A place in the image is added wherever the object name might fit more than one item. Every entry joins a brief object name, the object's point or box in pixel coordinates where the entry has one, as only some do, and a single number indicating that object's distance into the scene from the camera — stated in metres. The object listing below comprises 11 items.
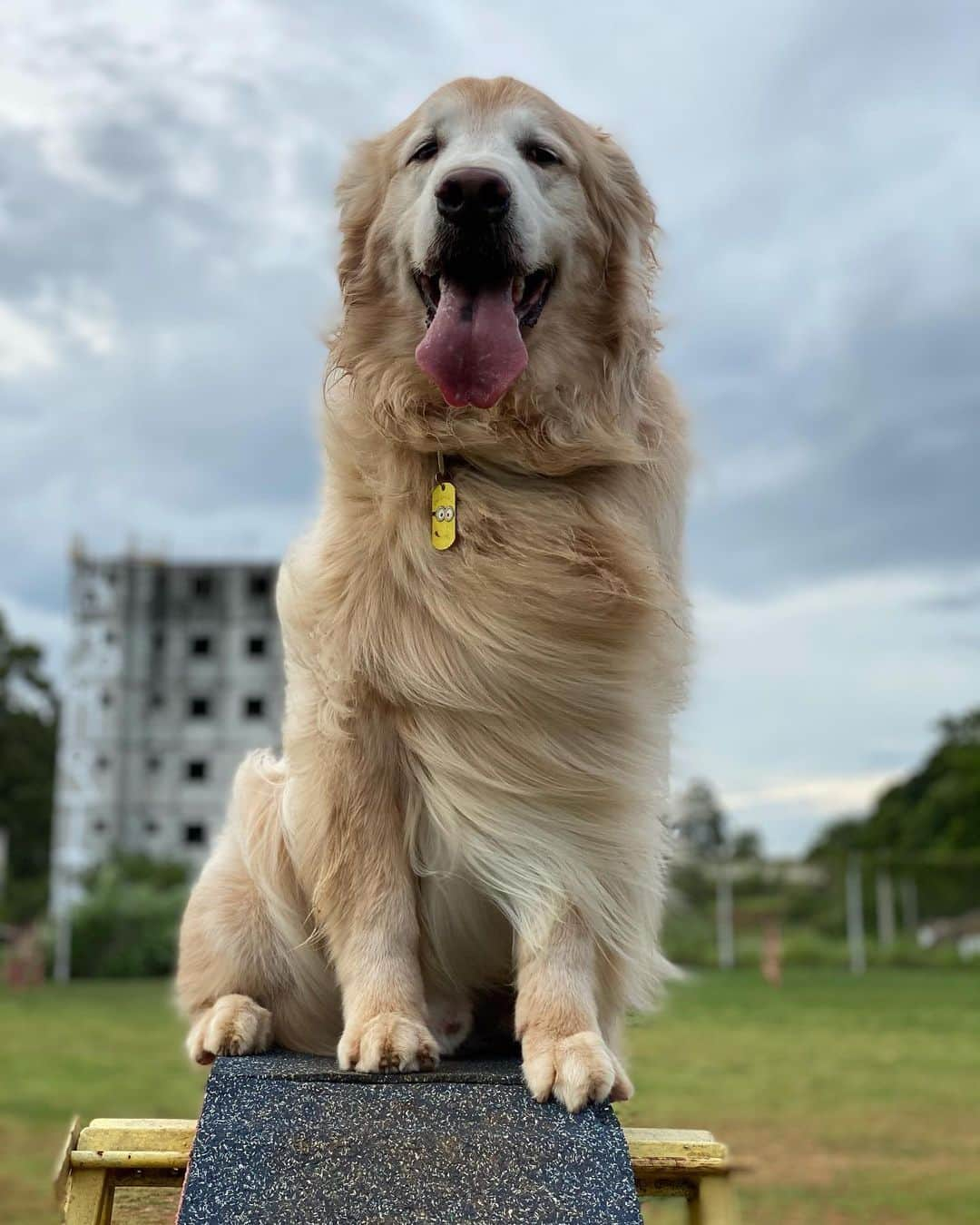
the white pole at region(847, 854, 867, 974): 24.92
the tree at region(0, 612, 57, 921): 43.53
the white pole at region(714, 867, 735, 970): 25.77
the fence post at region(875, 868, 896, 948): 26.67
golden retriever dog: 2.64
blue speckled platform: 2.28
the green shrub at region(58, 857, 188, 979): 25.84
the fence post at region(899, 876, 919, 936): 26.86
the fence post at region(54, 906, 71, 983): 24.78
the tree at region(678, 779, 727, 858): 54.92
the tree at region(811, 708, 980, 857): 44.53
